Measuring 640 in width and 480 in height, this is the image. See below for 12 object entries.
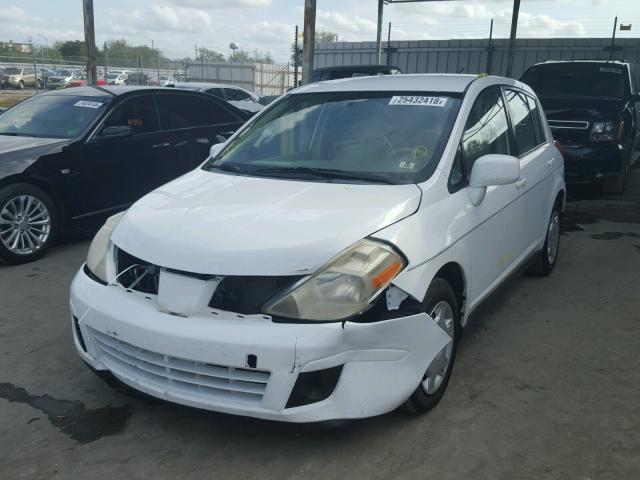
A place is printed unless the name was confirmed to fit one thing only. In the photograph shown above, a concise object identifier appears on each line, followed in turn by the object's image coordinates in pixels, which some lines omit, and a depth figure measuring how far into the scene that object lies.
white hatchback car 2.48
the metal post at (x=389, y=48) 19.14
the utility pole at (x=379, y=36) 17.67
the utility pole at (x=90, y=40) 13.28
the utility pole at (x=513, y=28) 15.44
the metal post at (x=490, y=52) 18.56
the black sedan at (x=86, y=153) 5.52
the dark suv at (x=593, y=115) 7.79
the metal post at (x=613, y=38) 17.05
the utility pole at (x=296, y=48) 17.33
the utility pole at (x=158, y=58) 30.43
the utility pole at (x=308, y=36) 10.07
